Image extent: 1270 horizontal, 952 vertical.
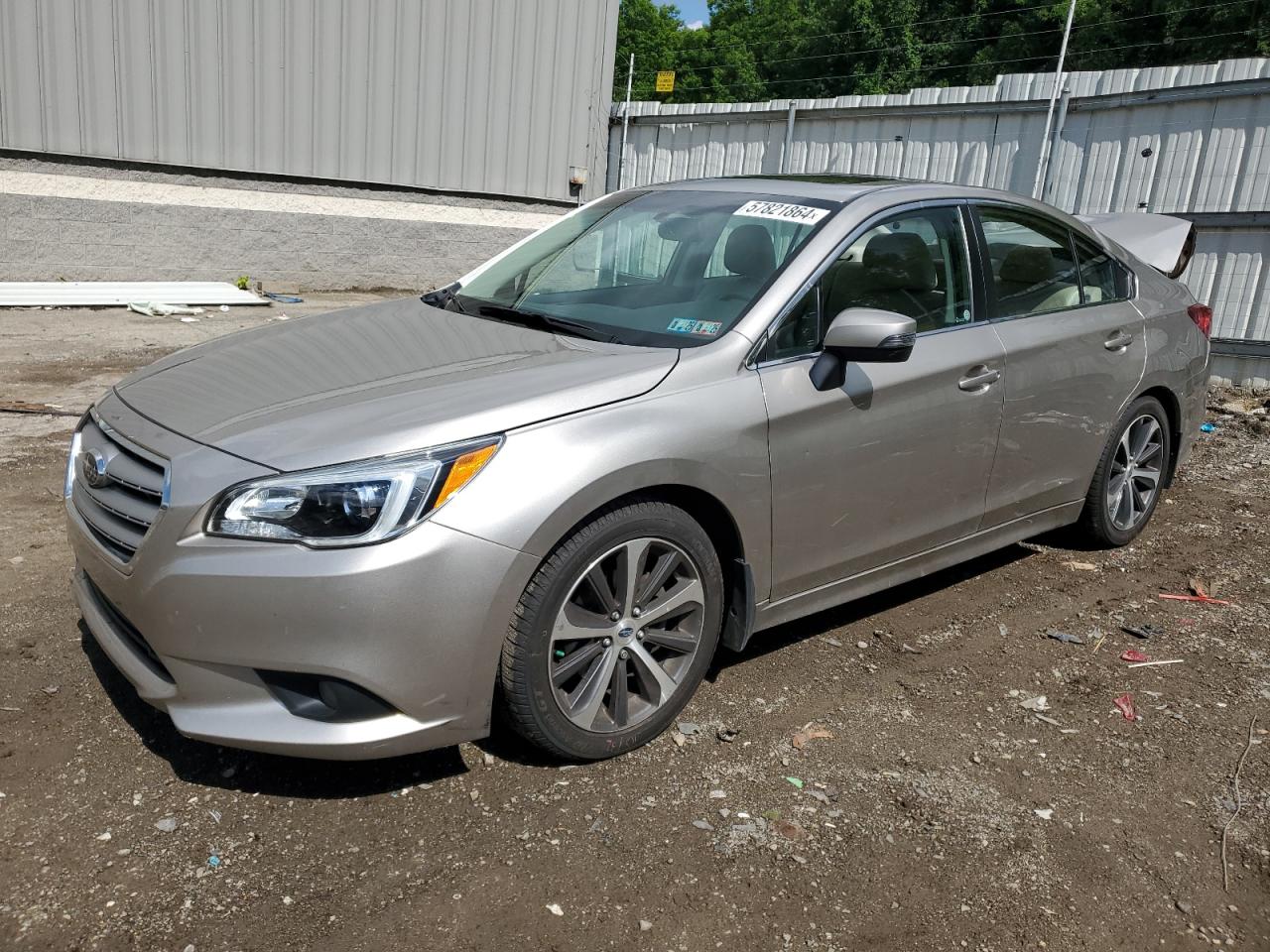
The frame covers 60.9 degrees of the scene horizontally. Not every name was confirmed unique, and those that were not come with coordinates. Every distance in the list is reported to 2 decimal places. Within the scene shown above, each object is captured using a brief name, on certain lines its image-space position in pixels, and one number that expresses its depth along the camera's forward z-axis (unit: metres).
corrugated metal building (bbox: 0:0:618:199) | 11.44
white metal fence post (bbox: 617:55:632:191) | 14.52
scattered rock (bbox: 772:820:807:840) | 2.95
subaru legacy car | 2.69
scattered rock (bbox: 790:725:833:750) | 3.43
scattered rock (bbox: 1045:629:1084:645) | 4.35
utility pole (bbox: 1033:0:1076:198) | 9.74
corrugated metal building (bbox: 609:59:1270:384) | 8.68
